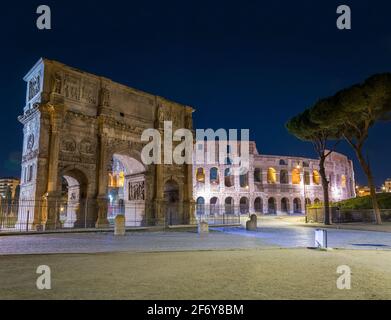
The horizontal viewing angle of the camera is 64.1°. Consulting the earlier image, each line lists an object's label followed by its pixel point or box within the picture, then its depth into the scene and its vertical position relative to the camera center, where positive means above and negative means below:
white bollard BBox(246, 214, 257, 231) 19.38 -1.00
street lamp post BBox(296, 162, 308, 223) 56.51 +4.73
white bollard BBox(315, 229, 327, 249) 9.80 -0.97
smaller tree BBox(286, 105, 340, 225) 25.00 +6.43
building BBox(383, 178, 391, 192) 130.38 +10.03
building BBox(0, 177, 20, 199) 97.43 +8.38
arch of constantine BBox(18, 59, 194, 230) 17.34 +3.45
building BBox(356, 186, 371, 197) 111.38 +6.71
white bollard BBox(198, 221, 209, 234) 17.00 -1.04
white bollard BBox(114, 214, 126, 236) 15.02 -0.83
